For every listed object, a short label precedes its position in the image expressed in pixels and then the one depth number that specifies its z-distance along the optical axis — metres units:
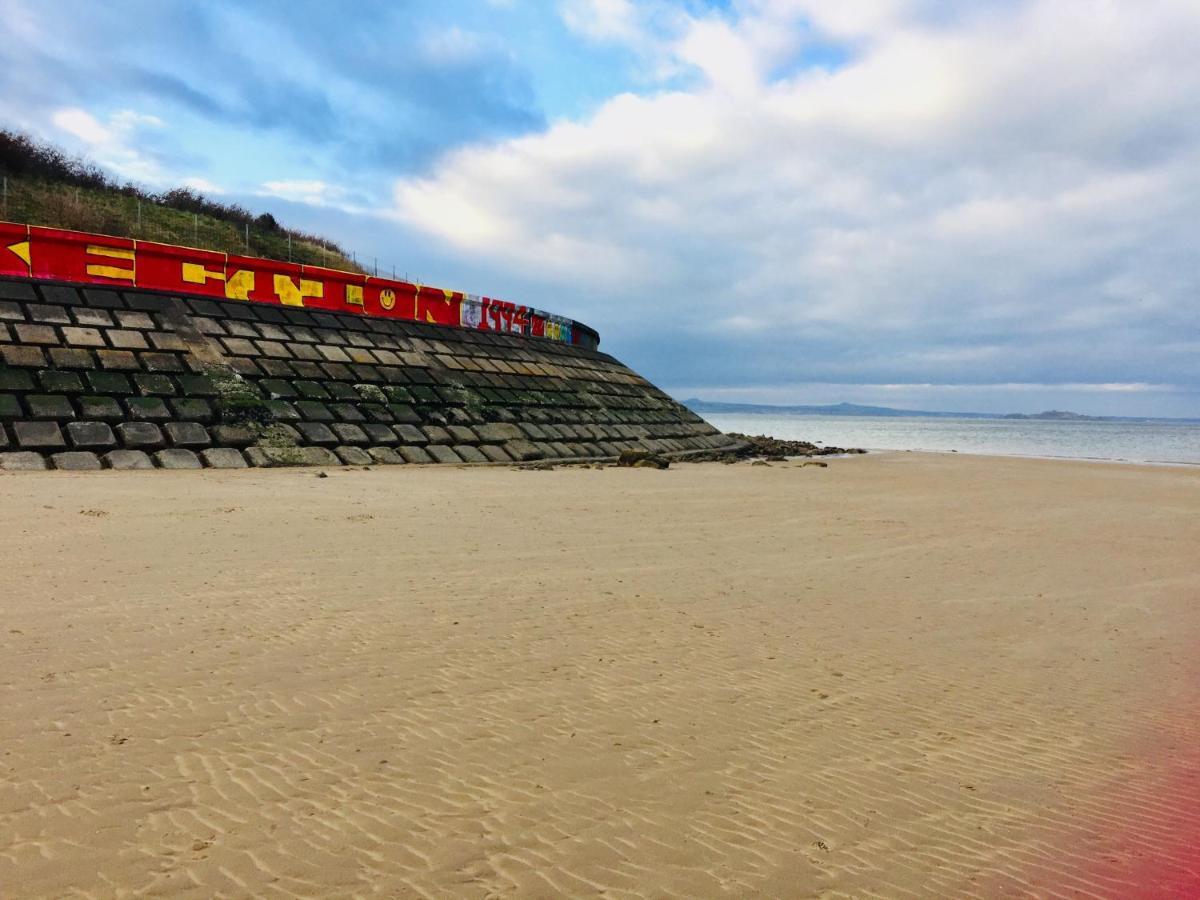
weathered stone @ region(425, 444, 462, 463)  16.42
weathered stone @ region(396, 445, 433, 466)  15.93
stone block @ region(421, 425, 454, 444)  17.08
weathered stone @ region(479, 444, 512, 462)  17.34
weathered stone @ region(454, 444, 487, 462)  16.88
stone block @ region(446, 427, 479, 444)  17.55
